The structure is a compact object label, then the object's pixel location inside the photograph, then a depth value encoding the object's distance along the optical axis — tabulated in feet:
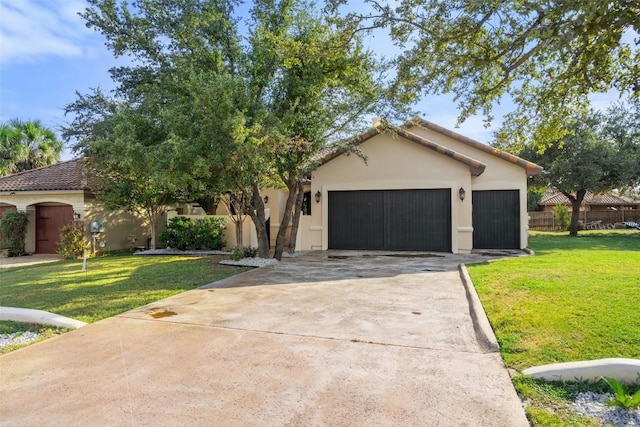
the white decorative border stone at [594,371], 12.76
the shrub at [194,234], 53.83
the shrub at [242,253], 42.59
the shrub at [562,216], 102.82
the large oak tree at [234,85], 30.66
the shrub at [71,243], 50.26
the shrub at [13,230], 54.03
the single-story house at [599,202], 138.31
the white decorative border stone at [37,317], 19.75
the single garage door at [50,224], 56.65
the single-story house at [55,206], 54.34
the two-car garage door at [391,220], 49.11
